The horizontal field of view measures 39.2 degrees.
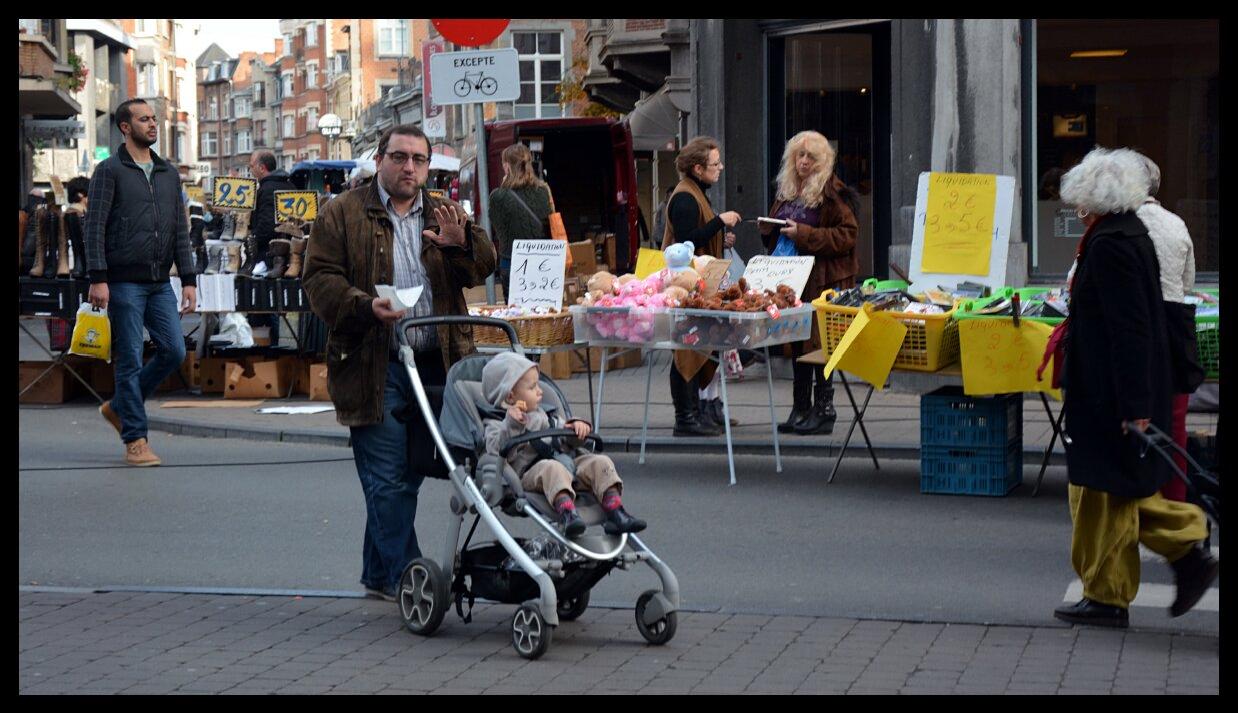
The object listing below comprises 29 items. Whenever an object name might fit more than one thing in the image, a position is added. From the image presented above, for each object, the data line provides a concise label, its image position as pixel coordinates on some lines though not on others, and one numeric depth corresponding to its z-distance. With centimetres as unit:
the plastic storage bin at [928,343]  963
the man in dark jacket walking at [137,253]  1119
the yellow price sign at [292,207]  1684
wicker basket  1103
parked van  2384
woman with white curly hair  645
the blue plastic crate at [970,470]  990
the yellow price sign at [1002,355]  934
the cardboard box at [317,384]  1534
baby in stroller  633
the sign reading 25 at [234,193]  1886
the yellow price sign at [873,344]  970
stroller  629
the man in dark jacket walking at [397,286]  705
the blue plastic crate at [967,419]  984
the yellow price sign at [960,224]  992
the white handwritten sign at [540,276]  1160
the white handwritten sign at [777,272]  1129
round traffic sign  1226
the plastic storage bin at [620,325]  1075
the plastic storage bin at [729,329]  1045
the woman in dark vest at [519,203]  1648
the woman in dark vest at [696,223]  1217
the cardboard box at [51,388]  1577
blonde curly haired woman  1183
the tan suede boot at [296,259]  1555
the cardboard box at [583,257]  1770
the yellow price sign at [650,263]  1186
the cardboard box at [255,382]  1571
